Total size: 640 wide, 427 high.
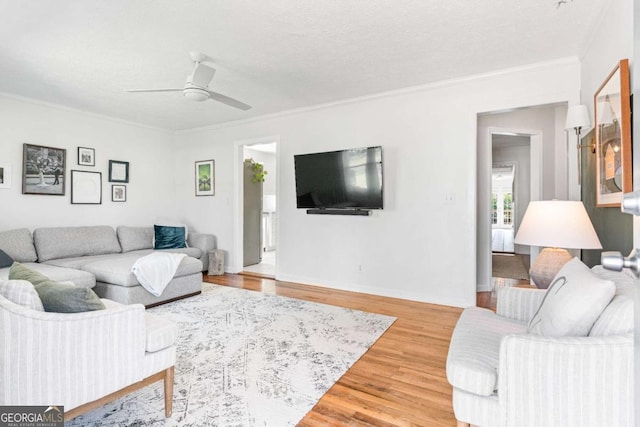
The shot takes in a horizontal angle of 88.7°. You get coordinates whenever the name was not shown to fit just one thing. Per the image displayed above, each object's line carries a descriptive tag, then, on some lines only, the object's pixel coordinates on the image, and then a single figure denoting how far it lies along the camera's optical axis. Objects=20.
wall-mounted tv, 4.01
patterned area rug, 1.79
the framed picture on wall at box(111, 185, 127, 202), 5.24
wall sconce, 2.60
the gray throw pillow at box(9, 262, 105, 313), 1.52
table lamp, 2.15
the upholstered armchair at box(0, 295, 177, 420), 1.36
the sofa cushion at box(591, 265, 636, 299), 1.38
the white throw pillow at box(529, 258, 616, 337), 1.31
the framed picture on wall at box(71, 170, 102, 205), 4.78
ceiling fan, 2.92
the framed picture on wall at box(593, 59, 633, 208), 1.78
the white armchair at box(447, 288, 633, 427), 1.19
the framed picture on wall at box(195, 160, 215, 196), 5.69
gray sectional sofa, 3.52
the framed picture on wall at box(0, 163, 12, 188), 4.08
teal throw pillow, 5.09
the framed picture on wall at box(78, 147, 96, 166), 4.81
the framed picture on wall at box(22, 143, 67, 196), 4.28
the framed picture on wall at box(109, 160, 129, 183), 5.19
